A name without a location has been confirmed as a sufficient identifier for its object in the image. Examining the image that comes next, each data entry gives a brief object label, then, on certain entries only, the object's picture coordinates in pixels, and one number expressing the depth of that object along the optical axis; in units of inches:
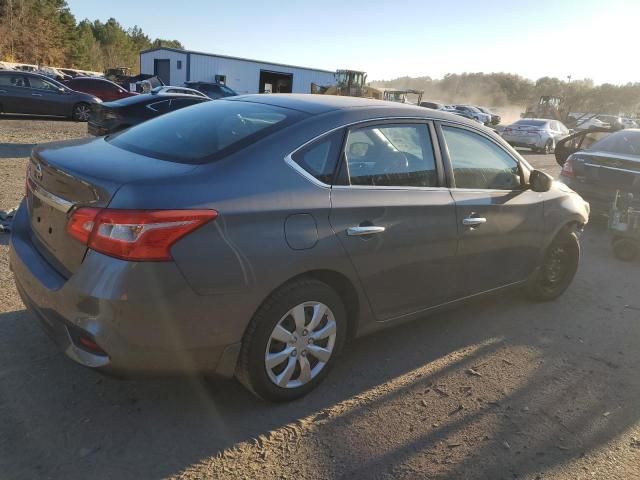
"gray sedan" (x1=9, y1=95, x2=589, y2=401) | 91.1
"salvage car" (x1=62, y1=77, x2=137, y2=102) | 852.0
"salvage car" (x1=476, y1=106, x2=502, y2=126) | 1624.4
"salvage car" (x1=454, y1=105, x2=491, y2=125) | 1484.6
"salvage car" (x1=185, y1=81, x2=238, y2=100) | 1023.0
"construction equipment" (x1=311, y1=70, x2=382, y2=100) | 1378.0
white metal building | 1628.4
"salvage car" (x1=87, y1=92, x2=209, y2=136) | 402.9
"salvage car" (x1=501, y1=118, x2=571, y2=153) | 820.6
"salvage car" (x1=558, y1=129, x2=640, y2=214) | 274.5
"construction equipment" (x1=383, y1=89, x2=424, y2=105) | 1628.9
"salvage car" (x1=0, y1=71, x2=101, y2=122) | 622.5
